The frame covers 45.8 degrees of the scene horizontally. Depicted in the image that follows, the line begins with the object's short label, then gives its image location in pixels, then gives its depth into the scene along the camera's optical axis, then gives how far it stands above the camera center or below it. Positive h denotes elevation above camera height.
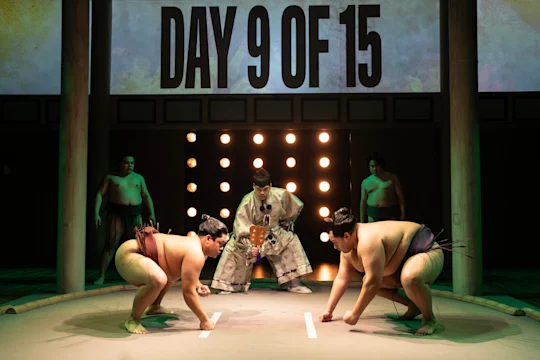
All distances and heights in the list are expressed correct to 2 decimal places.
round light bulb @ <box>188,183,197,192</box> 7.19 +0.16
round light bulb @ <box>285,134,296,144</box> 7.16 +0.71
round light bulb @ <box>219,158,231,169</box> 7.19 +0.44
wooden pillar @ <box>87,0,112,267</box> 6.90 +0.97
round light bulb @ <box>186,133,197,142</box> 7.18 +0.72
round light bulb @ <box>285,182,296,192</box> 7.16 +0.17
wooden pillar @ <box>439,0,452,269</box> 6.89 +0.79
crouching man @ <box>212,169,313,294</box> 5.04 -0.34
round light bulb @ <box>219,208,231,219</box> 7.13 -0.13
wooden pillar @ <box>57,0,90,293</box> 4.92 +0.41
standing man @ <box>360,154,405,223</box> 5.81 +0.08
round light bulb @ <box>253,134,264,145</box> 7.17 +0.70
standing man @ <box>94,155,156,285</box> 5.61 -0.02
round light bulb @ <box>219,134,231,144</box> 7.18 +0.71
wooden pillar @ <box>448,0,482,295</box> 4.82 +0.40
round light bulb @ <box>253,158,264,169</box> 7.18 +0.44
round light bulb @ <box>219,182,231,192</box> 7.18 +0.15
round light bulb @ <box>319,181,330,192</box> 7.14 +0.17
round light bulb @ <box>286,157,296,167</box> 7.17 +0.45
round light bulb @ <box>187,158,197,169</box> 7.20 +0.44
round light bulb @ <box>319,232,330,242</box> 7.07 -0.39
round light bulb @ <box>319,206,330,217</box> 7.11 -0.11
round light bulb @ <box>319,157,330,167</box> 7.16 +0.44
